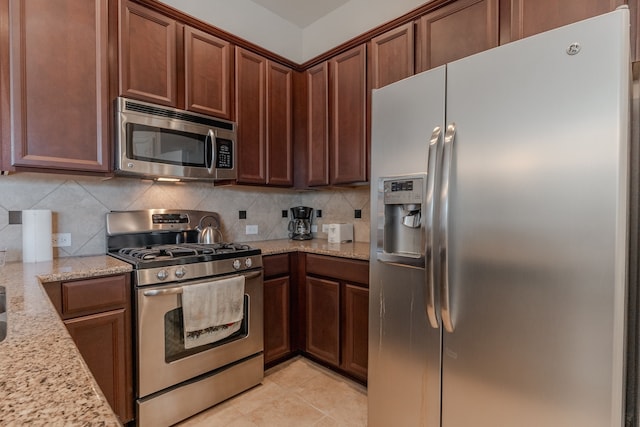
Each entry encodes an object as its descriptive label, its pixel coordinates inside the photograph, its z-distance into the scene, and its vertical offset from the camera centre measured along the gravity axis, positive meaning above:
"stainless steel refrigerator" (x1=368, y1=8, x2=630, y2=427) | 0.98 -0.09
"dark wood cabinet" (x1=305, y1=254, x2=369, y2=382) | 2.08 -0.72
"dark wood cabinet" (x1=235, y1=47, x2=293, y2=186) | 2.47 +0.72
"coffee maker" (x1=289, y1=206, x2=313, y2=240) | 2.97 -0.14
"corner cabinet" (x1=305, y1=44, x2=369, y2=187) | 2.36 +0.69
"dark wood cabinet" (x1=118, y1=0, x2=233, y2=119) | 1.93 +0.95
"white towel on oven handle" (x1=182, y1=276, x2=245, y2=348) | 1.78 -0.59
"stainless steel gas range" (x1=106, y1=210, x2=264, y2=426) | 1.68 -0.63
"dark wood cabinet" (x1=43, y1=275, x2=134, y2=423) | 1.51 -0.58
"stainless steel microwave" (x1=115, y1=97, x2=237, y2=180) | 1.88 +0.42
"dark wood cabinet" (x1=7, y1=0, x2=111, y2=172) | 1.62 +0.66
